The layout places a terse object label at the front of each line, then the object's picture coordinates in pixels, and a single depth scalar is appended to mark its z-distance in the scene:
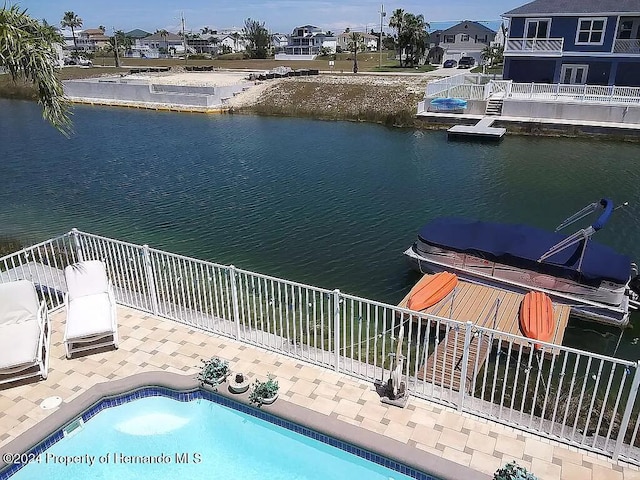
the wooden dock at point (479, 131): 27.40
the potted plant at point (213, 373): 6.89
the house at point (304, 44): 88.44
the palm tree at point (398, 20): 63.34
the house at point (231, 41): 129.89
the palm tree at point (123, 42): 96.94
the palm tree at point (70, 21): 96.00
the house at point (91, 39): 140.15
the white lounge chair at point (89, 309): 7.47
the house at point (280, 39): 129.41
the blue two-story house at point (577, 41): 30.81
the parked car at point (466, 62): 60.63
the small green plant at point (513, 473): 5.02
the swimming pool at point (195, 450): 5.93
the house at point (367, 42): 113.33
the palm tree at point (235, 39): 132.88
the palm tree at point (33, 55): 7.88
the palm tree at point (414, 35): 62.62
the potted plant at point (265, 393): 6.46
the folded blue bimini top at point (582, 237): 9.88
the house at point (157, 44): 121.31
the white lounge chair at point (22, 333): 6.82
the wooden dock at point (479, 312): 8.49
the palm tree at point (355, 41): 55.81
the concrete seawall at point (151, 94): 41.16
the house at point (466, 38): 69.50
